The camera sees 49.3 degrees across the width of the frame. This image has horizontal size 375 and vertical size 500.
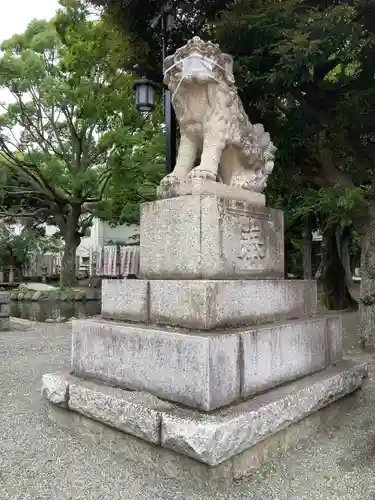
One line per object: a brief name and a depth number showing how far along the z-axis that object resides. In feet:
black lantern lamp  21.12
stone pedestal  8.13
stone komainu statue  10.94
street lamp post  18.90
